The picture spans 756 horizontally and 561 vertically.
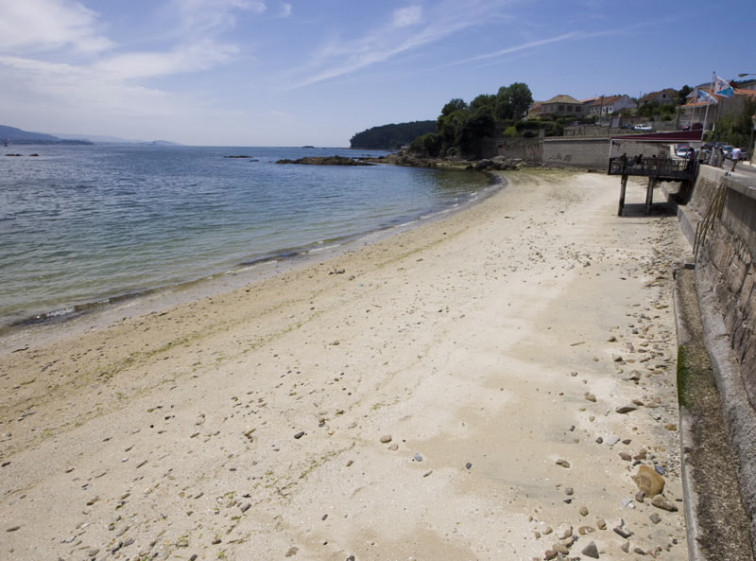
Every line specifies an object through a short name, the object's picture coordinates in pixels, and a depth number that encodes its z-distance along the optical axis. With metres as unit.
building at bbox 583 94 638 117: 101.44
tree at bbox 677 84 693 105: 79.50
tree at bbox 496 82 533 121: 113.25
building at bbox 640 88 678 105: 99.79
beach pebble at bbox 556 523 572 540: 3.93
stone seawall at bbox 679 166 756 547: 4.44
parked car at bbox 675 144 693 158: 28.80
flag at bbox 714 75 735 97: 18.61
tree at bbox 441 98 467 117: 108.44
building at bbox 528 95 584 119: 104.62
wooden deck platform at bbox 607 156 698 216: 19.05
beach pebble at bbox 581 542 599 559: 3.70
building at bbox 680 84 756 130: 43.06
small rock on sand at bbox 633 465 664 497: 4.33
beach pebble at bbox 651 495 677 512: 4.09
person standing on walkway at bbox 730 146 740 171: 21.61
